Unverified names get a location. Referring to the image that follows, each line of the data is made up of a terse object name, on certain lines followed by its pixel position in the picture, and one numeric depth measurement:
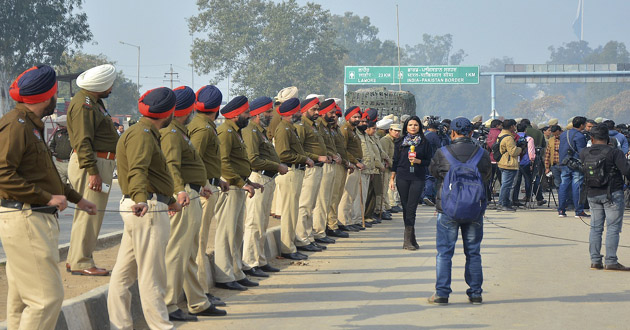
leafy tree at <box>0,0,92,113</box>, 51.44
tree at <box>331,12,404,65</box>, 131.38
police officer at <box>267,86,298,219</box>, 14.30
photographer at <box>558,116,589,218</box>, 17.50
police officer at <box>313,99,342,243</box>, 14.05
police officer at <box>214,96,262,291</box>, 9.79
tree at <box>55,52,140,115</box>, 84.88
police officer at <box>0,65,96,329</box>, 6.05
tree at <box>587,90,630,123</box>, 139.75
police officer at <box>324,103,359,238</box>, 14.77
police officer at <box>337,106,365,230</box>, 15.70
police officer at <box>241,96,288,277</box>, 10.88
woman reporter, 13.23
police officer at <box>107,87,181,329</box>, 7.16
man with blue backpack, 9.03
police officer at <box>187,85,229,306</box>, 8.97
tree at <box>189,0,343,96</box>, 83.44
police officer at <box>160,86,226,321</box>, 7.97
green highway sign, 73.50
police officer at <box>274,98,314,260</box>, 12.29
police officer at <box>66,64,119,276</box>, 9.17
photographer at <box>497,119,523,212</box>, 19.94
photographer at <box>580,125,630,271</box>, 11.27
